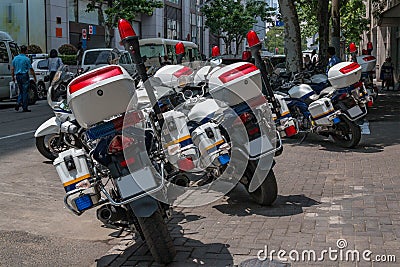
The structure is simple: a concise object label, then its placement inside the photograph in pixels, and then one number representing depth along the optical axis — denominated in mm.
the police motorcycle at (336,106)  9977
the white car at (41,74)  23547
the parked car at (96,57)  23203
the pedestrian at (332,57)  14242
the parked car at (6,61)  19094
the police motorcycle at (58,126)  7312
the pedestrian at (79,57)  23956
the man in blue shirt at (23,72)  17703
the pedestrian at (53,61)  18883
